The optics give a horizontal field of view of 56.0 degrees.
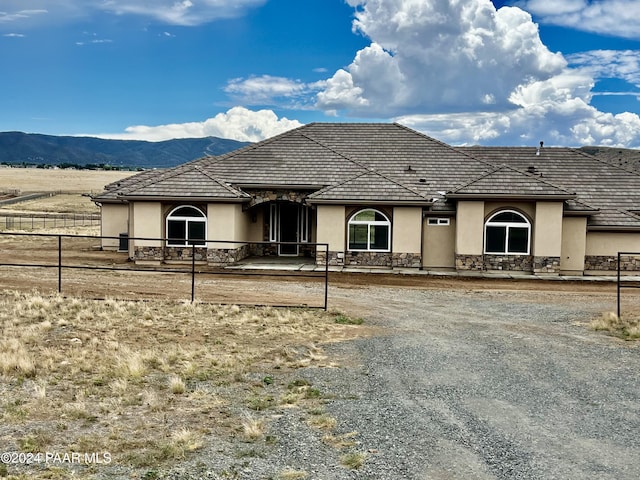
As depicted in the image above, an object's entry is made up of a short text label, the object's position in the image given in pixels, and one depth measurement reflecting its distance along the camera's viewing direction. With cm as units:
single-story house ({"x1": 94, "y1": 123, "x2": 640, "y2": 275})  2377
